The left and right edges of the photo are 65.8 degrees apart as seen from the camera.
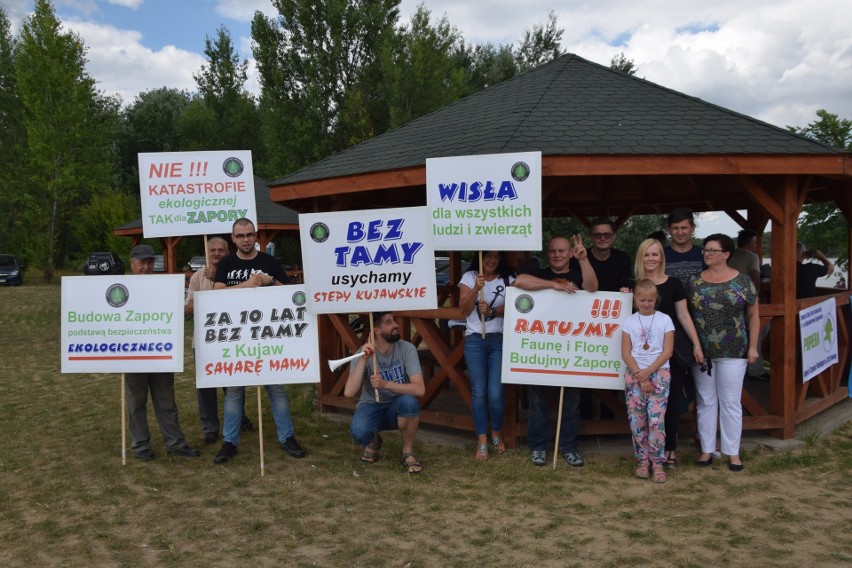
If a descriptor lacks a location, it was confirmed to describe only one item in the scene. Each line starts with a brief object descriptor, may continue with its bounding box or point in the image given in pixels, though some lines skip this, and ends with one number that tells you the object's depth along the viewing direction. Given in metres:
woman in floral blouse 4.85
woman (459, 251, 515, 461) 5.31
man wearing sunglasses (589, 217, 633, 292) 5.34
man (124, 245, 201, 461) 5.42
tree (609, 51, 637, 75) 31.72
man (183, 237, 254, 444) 5.66
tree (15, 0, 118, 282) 31.97
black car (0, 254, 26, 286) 31.20
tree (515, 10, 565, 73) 32.59
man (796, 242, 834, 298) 6.84
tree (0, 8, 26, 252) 36.88
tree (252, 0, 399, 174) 27.11
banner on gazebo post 5.92
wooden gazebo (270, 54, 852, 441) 5.31
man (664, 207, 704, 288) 5.16
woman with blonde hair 4.80
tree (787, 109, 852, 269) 12.41
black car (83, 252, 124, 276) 29.62
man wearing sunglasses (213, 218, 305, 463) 5.32
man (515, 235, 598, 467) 5.06
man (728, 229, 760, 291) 7.43
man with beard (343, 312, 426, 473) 4.97
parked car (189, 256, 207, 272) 26.69
